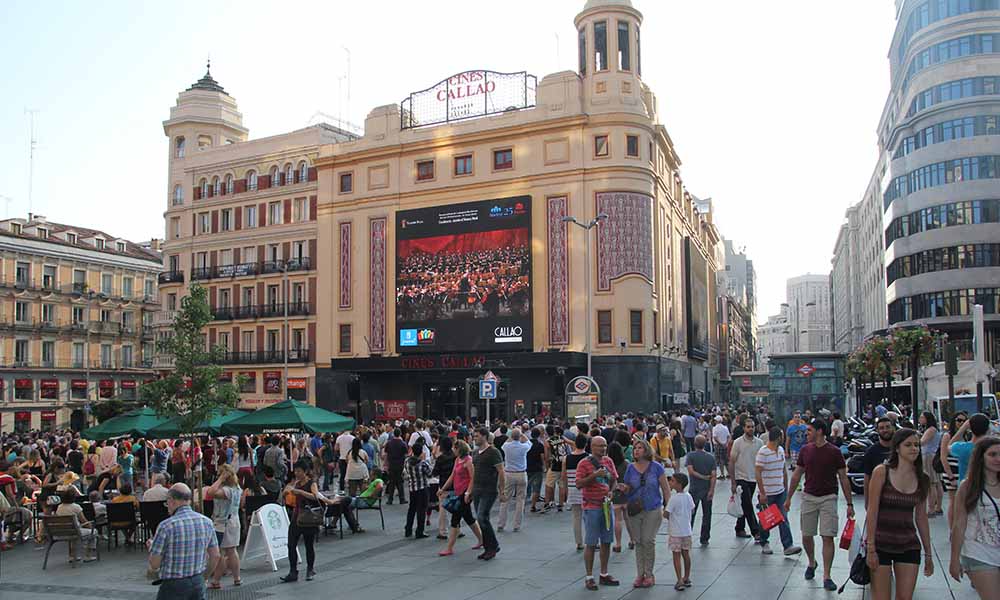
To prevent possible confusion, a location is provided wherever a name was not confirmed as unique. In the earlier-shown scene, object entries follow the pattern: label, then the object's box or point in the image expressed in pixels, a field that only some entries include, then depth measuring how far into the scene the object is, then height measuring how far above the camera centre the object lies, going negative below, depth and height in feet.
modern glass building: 172.14 +36.72
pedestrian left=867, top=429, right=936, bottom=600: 24.41 -4.53
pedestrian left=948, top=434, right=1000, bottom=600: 22.36 -4.29
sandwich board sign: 44.34 -8.82
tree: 55.06 -1.10
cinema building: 149.48 +20.77
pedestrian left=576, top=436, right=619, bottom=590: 36.55 -6.27
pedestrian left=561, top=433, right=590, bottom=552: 45.72 -6.48
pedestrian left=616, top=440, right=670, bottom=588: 35.91 -5.83
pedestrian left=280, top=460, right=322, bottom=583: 40.91 -7.45
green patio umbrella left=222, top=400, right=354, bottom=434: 68.23 -4.54
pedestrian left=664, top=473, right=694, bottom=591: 35.50 -6.93
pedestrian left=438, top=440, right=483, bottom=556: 46.73 -6.52
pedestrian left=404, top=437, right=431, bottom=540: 51.85 -7.57
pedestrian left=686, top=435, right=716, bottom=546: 43.73 -5.75
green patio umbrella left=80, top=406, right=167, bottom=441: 71.20 -5.01
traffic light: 74.95 -0.34
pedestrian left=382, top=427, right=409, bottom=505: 61.62 -6.70
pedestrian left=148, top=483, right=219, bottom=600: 25.55 -5.56
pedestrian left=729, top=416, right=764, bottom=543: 44.42 -5.45
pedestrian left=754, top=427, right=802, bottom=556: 40.24 -5.42
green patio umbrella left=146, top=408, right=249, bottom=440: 68.85 -5.19
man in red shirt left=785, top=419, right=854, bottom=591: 34.14 -5.03
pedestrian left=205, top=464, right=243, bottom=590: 41.42 -7.46
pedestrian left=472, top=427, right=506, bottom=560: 44.45 -6.40
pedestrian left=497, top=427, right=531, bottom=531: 52.75 -6.66
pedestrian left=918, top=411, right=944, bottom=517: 48.14 -5.38
